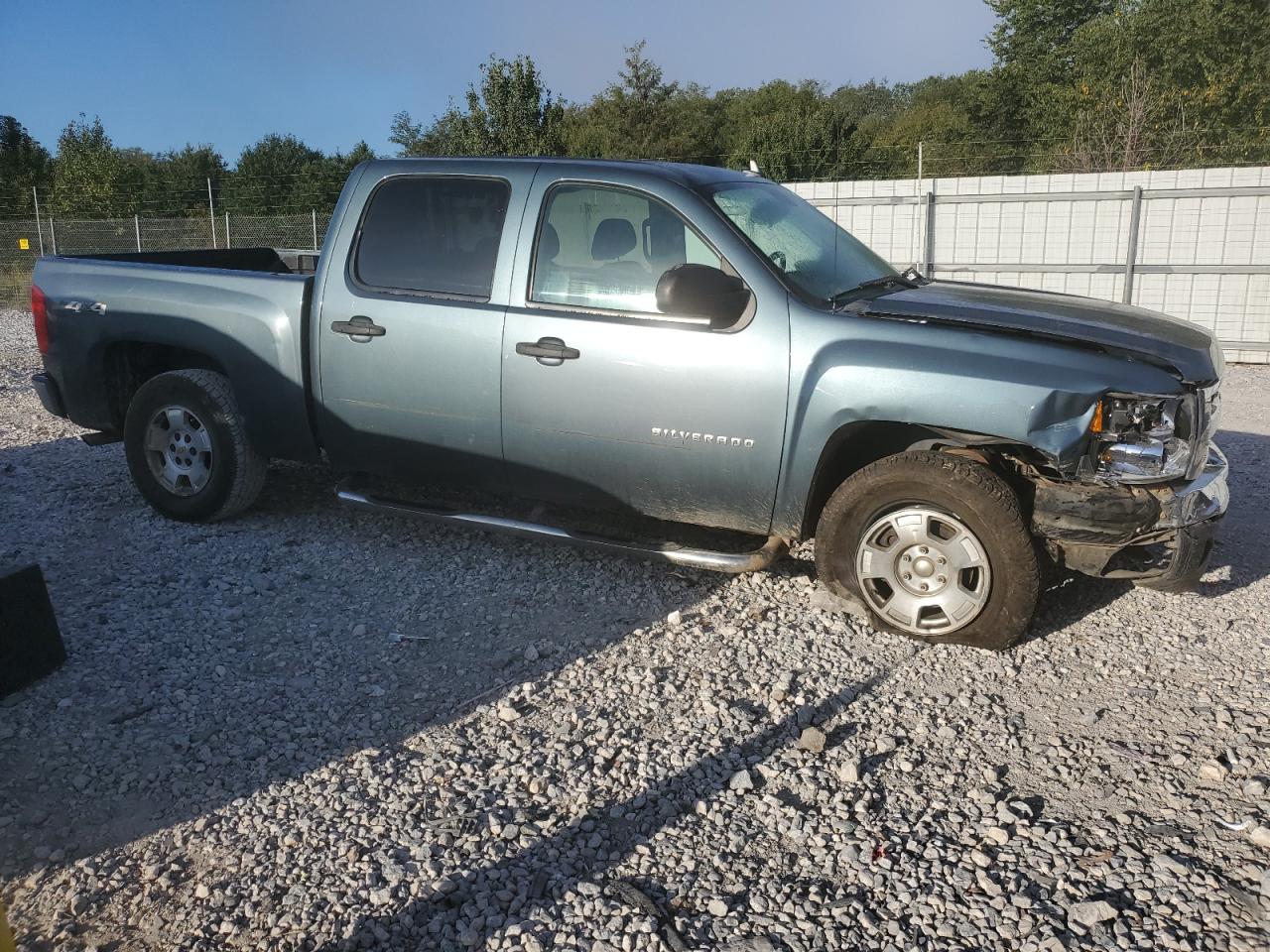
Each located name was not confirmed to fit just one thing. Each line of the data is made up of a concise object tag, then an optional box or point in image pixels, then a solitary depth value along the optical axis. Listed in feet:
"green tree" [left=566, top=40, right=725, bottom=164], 144.05
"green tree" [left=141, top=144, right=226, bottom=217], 86.89
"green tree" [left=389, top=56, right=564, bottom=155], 76.23
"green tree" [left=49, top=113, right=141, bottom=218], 90.33
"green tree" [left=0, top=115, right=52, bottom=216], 104.58
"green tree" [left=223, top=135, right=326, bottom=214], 83.76
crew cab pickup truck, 13.53
